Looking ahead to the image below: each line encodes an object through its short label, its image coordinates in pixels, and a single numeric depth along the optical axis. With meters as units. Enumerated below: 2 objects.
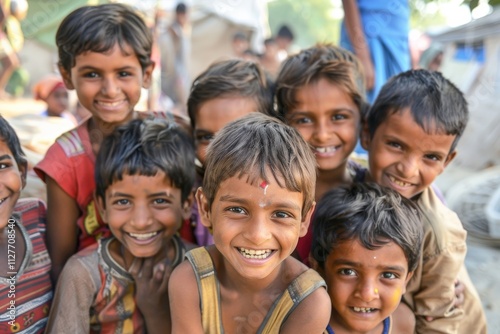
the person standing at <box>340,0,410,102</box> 3.22
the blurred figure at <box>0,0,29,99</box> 5.29
